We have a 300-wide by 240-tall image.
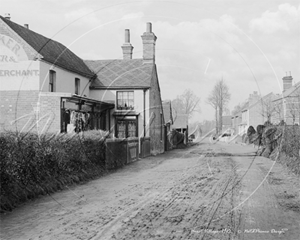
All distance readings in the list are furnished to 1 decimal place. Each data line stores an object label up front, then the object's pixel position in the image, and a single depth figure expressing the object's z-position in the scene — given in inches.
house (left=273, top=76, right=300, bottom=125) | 1153.2
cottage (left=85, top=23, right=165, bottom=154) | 1064.2
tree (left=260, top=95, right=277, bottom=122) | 1356.5
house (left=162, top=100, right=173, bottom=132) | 1682.3
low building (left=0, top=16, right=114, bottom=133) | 755.4
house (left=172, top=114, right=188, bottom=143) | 1902.1
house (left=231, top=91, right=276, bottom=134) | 2376.0
